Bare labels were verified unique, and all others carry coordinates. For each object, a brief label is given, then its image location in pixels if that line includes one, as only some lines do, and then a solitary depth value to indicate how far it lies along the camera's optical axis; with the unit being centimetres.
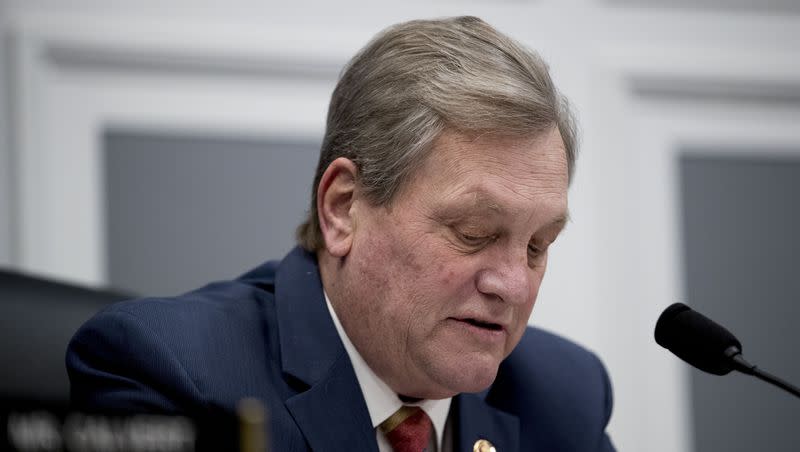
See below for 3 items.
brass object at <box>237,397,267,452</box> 232
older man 288
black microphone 288
